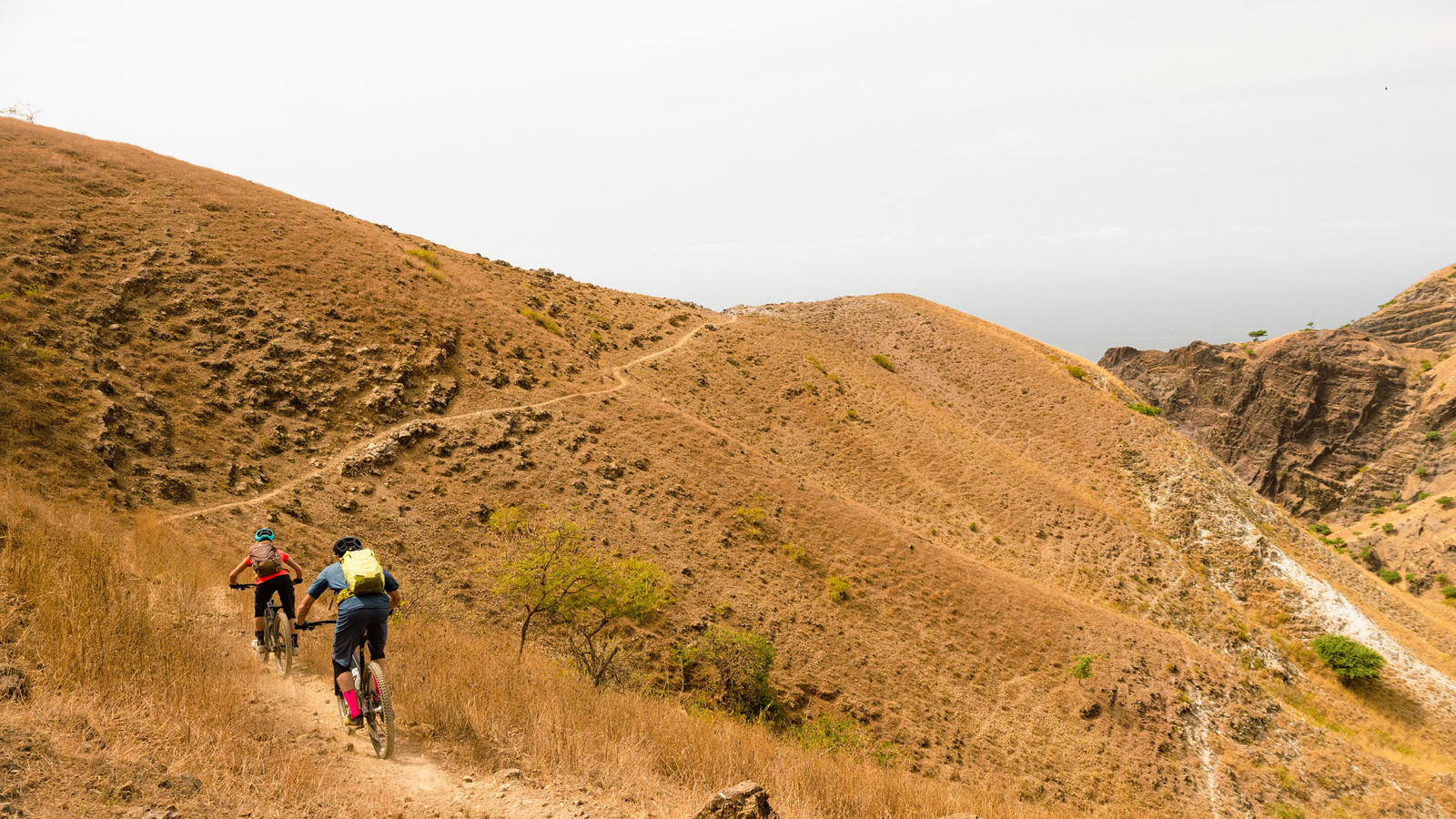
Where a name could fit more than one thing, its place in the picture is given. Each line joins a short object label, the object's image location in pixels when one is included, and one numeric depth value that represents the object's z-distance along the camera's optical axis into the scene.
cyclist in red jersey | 9.03
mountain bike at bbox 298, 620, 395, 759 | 6.95
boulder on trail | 6.09
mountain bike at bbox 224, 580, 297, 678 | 9.02
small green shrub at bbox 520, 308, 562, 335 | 32.69
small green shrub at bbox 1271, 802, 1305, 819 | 19.62
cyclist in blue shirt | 7.10
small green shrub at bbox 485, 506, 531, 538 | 18.91
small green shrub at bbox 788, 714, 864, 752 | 15.94
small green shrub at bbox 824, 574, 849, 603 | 23.06
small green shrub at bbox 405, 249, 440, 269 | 32.03
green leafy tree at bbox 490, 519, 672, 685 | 14.91
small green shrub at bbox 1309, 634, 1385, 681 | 25.98
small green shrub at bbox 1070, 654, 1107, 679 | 22.58
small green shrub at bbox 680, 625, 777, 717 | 17.67
